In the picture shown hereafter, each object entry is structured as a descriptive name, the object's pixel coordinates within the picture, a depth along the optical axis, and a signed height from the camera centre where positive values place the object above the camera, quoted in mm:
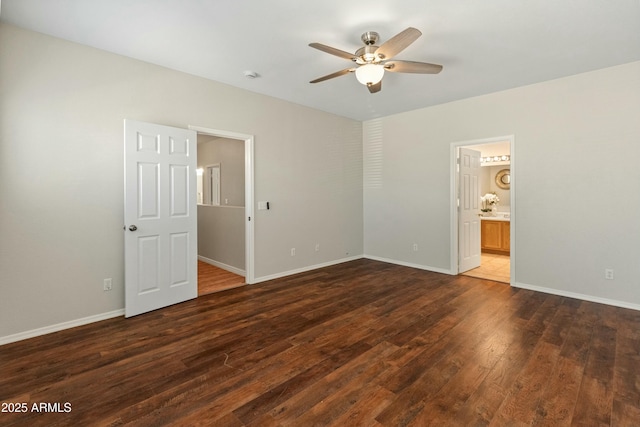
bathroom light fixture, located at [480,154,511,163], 6928 +1281
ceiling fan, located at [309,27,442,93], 2451 +1353
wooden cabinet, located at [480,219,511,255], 6367 -567
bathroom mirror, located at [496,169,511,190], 7102 +793
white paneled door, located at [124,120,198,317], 3111 -61
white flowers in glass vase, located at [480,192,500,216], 7113 +198
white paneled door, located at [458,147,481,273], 4832 +0
